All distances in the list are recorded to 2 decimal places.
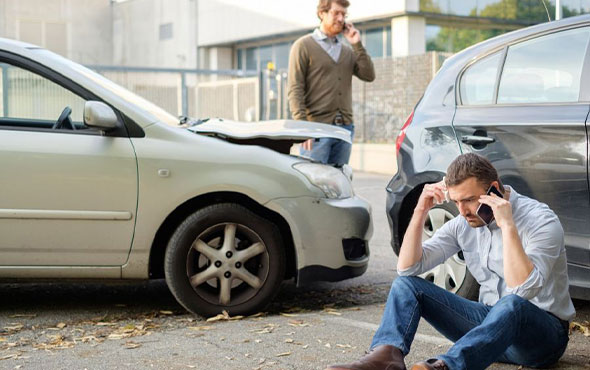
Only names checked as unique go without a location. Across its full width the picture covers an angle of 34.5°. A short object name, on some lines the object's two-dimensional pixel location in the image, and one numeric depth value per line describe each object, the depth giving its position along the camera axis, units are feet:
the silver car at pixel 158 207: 17.94
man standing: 23.61
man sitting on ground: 12.47
